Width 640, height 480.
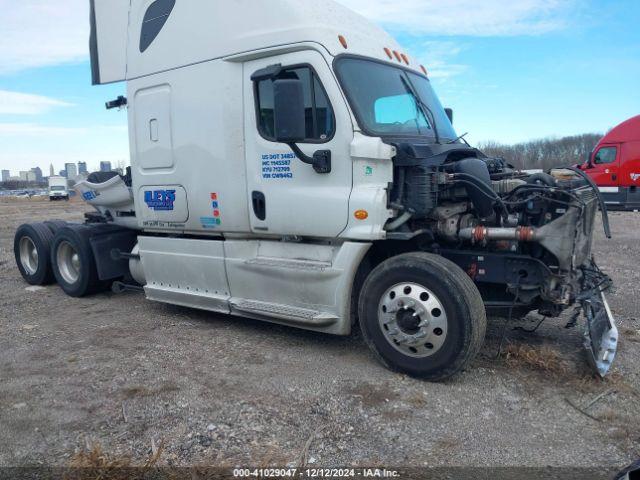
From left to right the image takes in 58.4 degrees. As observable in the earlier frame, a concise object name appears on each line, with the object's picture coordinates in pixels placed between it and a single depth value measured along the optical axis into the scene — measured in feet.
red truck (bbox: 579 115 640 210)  68.03
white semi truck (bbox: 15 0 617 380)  15.57
